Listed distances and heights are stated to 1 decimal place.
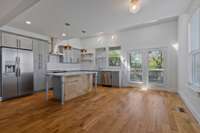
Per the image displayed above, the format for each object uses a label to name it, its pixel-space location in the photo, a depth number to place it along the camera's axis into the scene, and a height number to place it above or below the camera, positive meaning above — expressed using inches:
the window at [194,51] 95.1 +14.9
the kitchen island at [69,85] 128.5 -25.1
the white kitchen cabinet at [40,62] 177.7 +7.5
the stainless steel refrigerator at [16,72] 139.6 -8.6
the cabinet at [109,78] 224.6 -26.9
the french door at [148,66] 193.5 -0.6
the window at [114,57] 243.1 +21.1
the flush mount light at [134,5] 93.1 +54.0
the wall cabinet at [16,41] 142.9 +36.4
